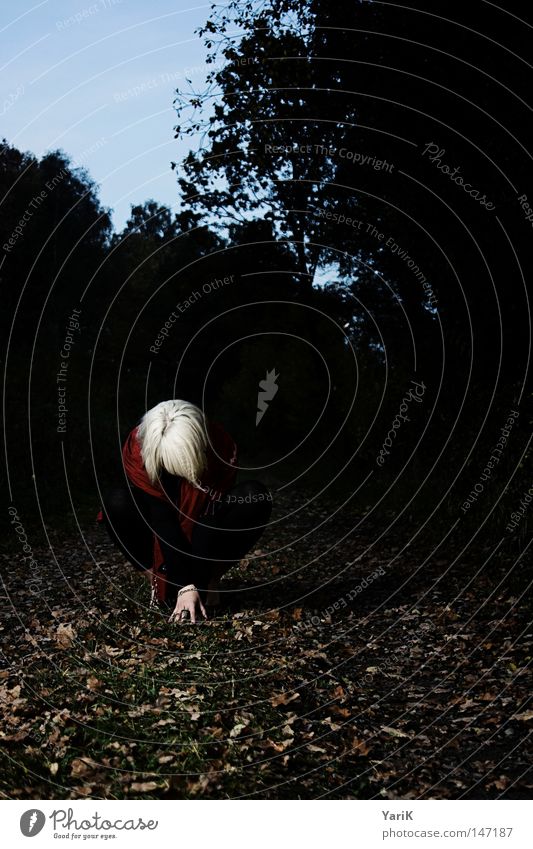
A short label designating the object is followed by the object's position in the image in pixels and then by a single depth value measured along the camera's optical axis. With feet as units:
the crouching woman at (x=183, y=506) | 20.57
